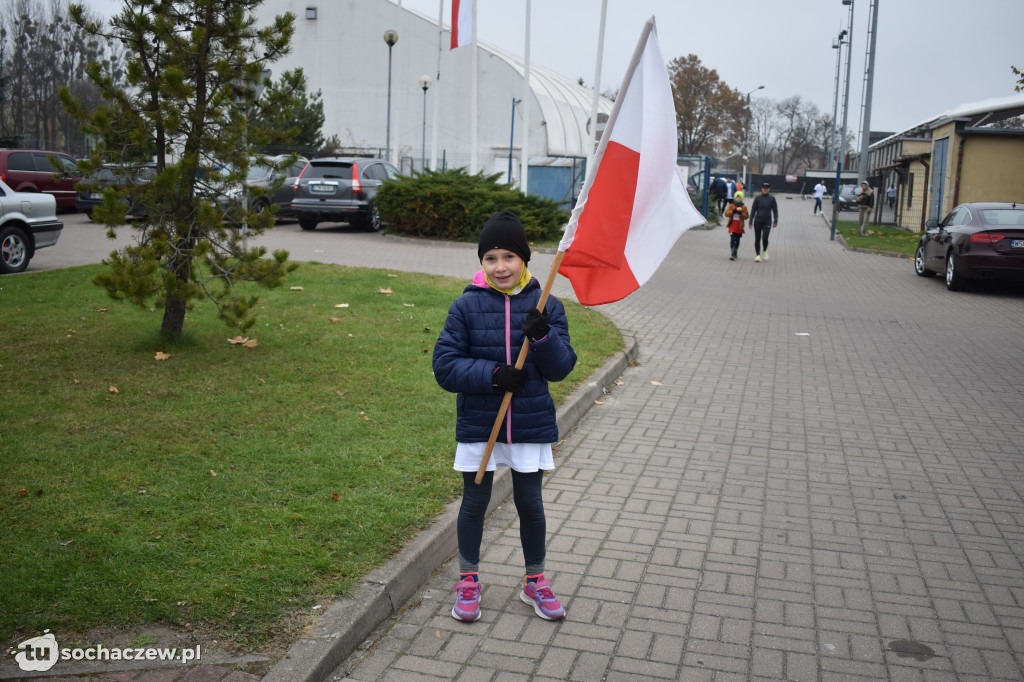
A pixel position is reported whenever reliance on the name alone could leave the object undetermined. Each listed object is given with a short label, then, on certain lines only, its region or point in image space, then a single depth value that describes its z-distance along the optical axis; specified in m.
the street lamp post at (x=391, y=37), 27.44
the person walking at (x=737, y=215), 20.91
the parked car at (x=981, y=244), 15.41
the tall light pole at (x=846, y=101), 47.78
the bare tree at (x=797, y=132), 97.31
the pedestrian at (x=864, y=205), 31.06
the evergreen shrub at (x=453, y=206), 21.28
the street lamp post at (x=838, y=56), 57.56
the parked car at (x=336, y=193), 22.72
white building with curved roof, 44.34
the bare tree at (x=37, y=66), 42.69
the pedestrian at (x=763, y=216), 21.08
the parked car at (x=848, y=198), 55.78
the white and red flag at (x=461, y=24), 24.69
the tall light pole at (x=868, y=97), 35.50
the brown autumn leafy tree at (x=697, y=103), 74.88
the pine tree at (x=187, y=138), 7.07
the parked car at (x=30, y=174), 22.59
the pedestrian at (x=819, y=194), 47.30
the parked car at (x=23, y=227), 13.07
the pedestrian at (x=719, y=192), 38.12
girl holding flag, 3.81
